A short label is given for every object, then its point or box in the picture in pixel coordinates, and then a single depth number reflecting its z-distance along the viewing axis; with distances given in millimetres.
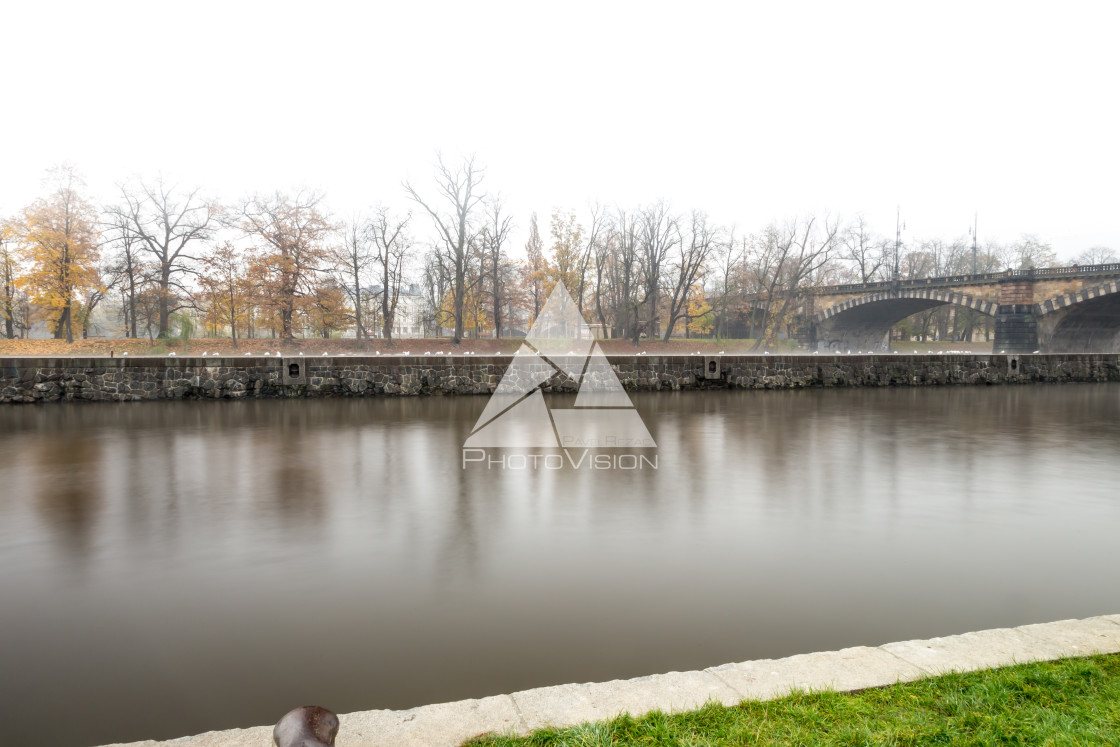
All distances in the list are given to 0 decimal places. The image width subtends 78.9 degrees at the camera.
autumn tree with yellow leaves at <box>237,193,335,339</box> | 43250
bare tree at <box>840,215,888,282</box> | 74438
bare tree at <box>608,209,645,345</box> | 49381
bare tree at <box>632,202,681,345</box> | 51328
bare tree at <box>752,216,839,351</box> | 47938
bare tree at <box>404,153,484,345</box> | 43156
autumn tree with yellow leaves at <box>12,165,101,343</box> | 40000
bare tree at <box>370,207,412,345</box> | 47953
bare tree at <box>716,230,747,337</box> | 56084
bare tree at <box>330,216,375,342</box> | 45656
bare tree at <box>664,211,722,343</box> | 51344
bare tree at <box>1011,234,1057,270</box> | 74062
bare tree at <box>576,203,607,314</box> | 50591
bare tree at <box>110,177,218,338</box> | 42625
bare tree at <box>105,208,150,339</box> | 41875
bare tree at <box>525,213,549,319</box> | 53625
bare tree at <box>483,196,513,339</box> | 47562
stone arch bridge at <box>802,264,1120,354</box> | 49656
